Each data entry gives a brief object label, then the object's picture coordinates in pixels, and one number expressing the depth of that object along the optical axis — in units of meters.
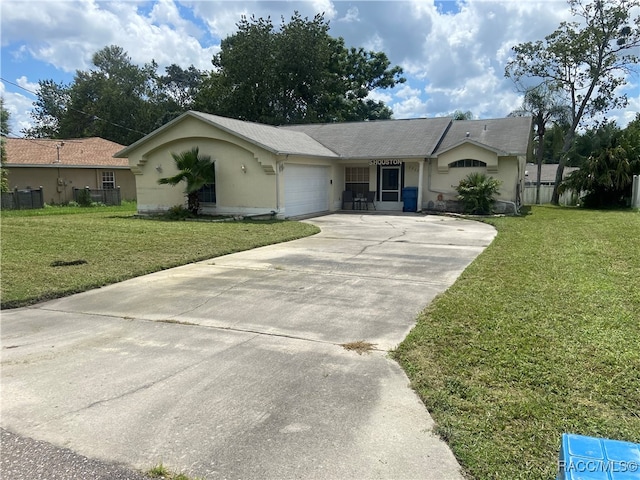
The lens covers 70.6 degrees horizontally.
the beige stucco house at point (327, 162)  16.55
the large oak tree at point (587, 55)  25.78
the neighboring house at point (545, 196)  24.27
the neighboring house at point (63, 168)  24.25
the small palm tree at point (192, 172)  16.11
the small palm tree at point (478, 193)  17.85
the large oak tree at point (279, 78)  34.97
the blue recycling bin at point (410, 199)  19.80
